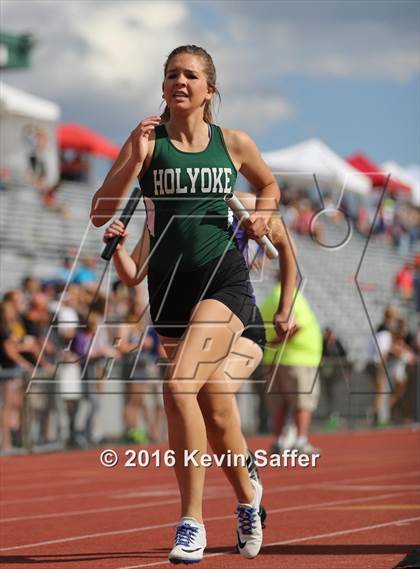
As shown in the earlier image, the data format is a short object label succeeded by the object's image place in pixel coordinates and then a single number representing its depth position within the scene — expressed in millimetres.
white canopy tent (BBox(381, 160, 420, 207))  47281
